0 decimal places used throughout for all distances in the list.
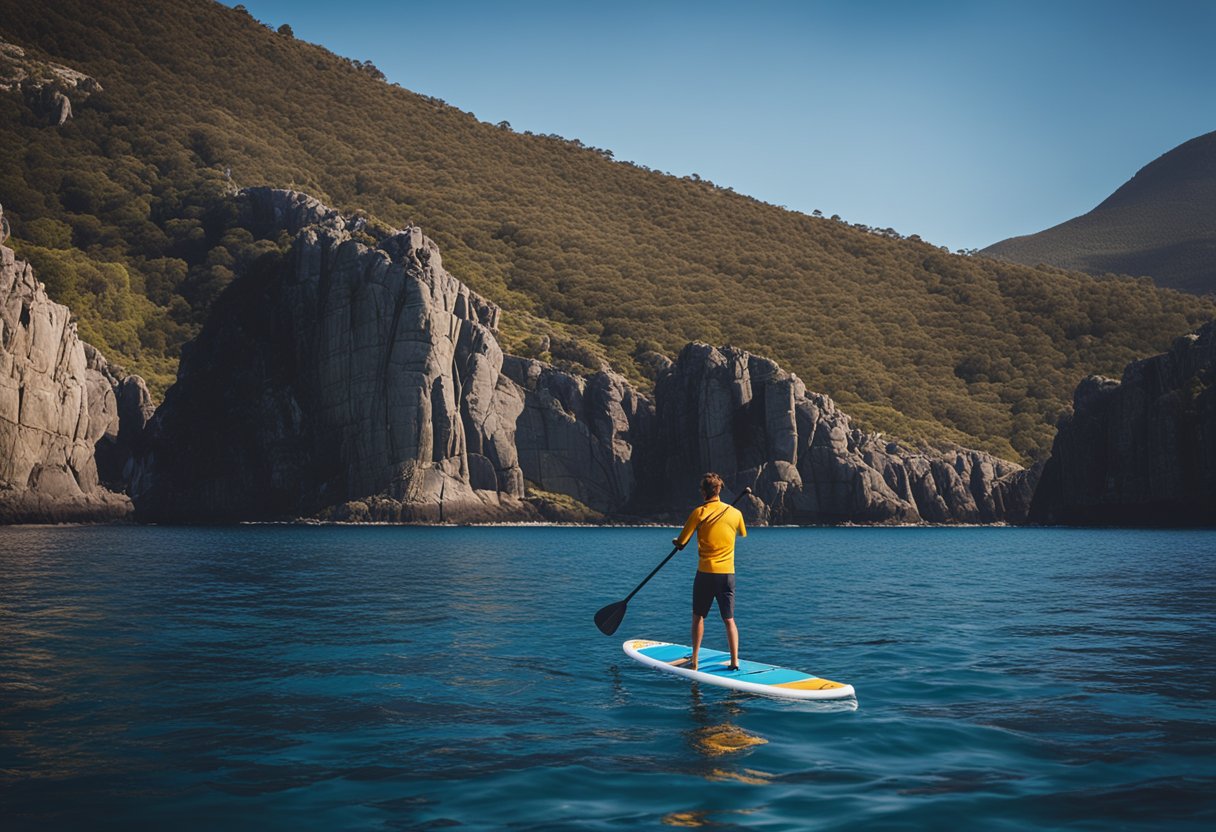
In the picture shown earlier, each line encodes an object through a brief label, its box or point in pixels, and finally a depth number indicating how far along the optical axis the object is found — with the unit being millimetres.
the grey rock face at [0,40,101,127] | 181625
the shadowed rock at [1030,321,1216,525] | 103062
